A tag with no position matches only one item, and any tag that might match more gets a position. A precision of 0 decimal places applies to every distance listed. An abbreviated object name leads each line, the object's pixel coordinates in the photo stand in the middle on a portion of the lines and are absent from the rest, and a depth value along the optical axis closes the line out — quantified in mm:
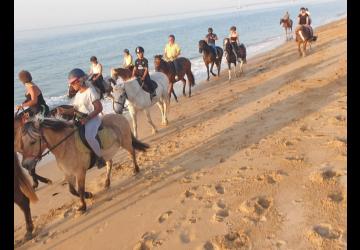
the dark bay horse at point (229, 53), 15925
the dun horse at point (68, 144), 5344
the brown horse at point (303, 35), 17962
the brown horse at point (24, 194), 5484
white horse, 8641
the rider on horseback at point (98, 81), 9500
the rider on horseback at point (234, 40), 16200
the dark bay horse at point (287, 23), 28256
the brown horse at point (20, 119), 6570
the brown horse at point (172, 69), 12257
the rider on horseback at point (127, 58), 11854
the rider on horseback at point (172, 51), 13703
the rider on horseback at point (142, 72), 9609
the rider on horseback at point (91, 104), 5976
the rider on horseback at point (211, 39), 16625
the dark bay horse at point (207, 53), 15891
